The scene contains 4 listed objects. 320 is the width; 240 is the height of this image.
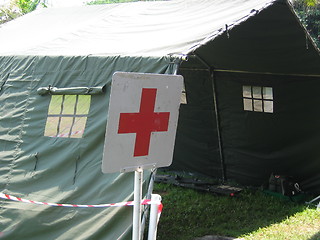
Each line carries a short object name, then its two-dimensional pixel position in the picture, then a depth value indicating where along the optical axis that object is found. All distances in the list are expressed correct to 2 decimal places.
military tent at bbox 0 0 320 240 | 4.59
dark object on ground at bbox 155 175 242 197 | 7.11
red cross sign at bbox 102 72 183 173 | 2.59
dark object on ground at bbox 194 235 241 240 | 5.26
